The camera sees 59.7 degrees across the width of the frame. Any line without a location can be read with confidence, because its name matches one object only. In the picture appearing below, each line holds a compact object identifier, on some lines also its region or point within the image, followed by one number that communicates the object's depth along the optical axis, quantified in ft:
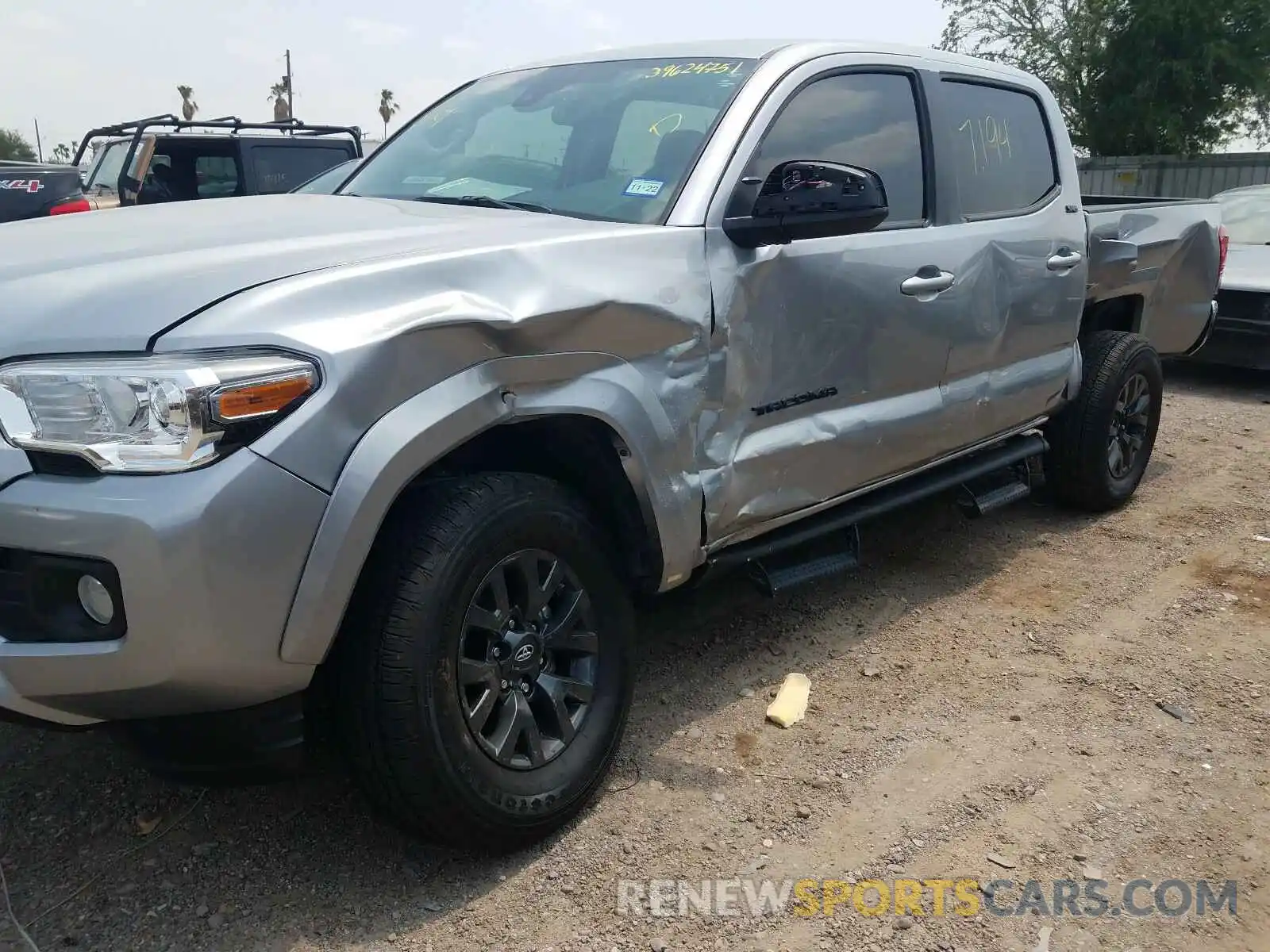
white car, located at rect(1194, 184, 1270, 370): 25.77
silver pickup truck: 6.30
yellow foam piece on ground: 10.53
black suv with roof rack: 32.73
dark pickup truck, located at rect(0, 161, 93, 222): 27.07
